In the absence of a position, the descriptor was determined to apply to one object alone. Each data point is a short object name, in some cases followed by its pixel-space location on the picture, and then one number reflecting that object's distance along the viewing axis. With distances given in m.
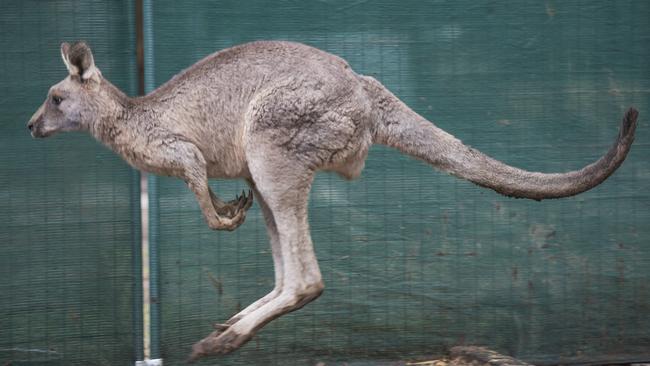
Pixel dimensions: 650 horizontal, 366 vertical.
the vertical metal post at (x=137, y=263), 13.78
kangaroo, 10.41
